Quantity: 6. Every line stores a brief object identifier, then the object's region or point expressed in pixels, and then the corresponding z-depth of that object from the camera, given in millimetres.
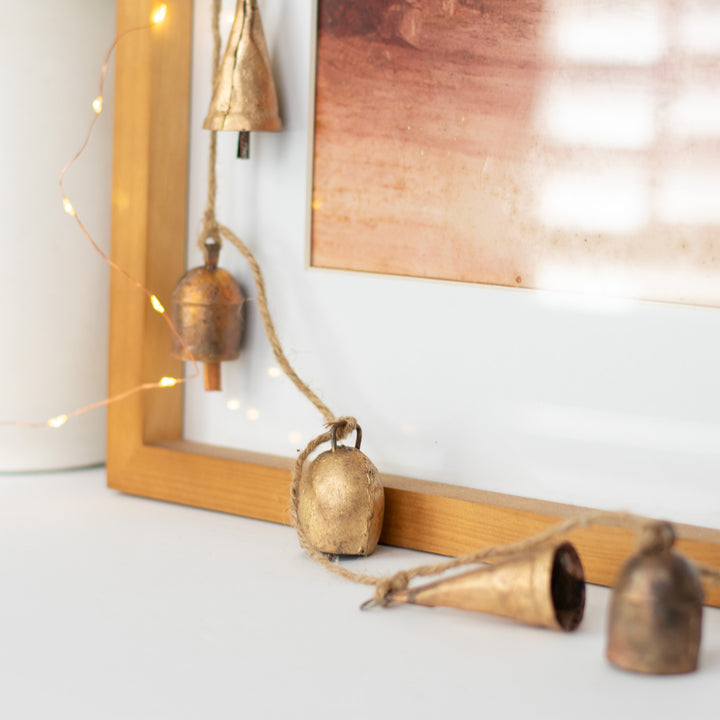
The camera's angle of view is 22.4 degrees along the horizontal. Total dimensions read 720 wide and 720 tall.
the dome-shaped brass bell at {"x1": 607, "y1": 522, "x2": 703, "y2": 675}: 654
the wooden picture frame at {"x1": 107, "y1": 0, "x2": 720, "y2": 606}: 859
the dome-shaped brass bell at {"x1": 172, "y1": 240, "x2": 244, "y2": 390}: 852
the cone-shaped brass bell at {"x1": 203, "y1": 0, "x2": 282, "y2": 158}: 832
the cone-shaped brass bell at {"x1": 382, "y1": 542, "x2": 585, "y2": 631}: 696
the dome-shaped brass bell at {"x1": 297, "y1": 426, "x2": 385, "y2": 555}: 772
